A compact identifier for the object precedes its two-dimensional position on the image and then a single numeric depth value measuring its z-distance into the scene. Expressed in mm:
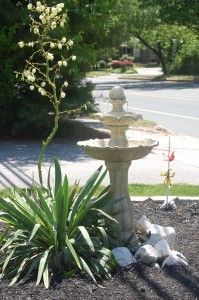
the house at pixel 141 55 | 86125
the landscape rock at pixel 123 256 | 5127
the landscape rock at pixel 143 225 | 5797
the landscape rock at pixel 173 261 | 5141
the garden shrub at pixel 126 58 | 73312
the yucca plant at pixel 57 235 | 4914
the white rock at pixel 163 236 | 5453
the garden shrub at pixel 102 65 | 71062
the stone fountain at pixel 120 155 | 5344
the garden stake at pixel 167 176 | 6877
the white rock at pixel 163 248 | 5246
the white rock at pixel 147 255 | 5168
